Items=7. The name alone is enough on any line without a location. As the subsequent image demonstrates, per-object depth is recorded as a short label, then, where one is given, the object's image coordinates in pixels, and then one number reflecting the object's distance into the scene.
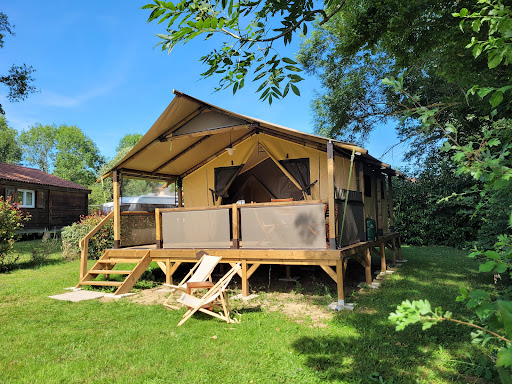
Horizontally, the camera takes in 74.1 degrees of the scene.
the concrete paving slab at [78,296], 6.41
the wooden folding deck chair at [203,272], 5.69
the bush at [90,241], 11.23
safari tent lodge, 6.20
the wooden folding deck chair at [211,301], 4.88
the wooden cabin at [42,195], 18.25
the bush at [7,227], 9.22
